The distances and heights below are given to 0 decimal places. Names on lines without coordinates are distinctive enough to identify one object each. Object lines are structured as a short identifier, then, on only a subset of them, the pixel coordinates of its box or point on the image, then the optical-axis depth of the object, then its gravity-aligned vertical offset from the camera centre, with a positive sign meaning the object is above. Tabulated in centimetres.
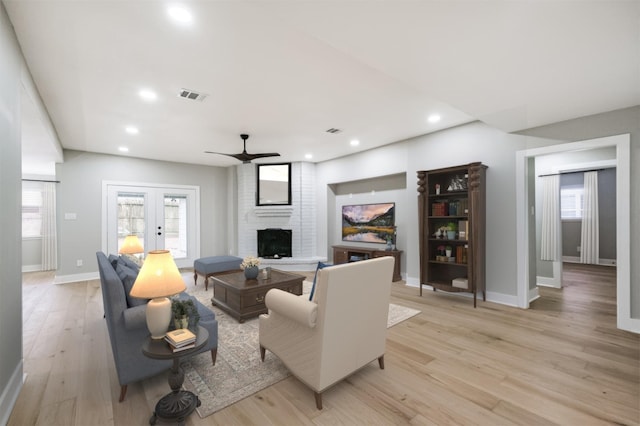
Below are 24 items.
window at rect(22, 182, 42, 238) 728 +14
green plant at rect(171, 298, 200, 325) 202 -69
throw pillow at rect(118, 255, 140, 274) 304 -55
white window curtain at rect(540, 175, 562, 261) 530 -13
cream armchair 192 -83
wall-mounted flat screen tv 598 -22
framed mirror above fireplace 716 +73
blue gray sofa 206 -87
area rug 208 -133
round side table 176 -120
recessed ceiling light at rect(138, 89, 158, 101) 327 +140
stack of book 179 -80
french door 649 -9
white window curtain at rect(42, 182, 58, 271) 728 -40
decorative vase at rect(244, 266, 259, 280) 392 -81
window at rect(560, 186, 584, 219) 744 +25
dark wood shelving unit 405 -23
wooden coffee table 354 -102
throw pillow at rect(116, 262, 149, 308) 225 -58
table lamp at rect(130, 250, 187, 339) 187 -50
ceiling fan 459 +92
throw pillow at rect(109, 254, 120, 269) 298 -52
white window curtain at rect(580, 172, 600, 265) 707 -29
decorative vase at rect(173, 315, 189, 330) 199 -76
